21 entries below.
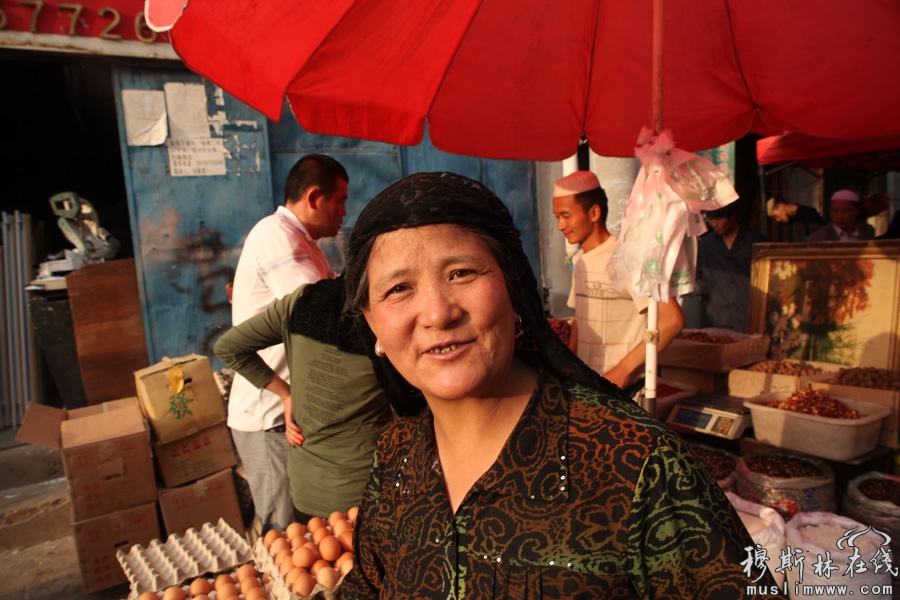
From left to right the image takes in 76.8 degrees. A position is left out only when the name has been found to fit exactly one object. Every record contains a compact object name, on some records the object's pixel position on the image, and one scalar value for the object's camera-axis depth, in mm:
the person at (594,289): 3209
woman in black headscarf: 1015
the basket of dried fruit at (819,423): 2795
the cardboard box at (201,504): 3846
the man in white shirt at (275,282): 2984
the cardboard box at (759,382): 3344
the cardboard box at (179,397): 3879
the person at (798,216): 7012
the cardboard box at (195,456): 3936
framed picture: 3344
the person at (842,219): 5535
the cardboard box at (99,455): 3539
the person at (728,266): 5426
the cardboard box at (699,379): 3650
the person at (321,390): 2408
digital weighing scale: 3133
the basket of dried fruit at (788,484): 2859
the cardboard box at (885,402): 2963
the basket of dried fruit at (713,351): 3568
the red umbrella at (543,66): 2246
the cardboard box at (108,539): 3598
